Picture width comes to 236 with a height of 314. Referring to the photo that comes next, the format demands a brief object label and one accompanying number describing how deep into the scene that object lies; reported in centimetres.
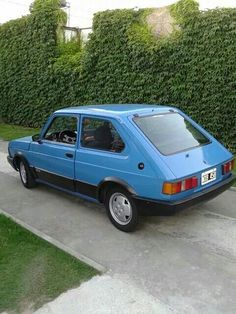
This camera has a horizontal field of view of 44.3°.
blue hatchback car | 337
